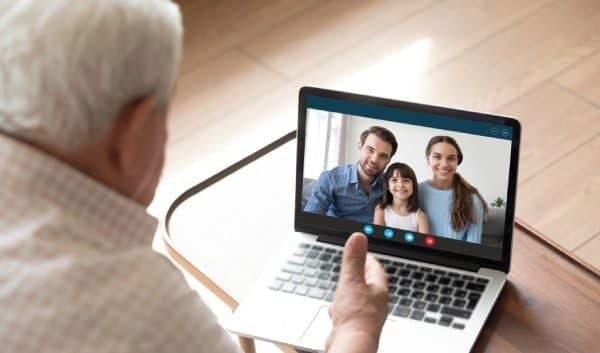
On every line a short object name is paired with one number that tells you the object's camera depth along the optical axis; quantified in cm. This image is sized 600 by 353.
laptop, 198
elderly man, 150
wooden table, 195
